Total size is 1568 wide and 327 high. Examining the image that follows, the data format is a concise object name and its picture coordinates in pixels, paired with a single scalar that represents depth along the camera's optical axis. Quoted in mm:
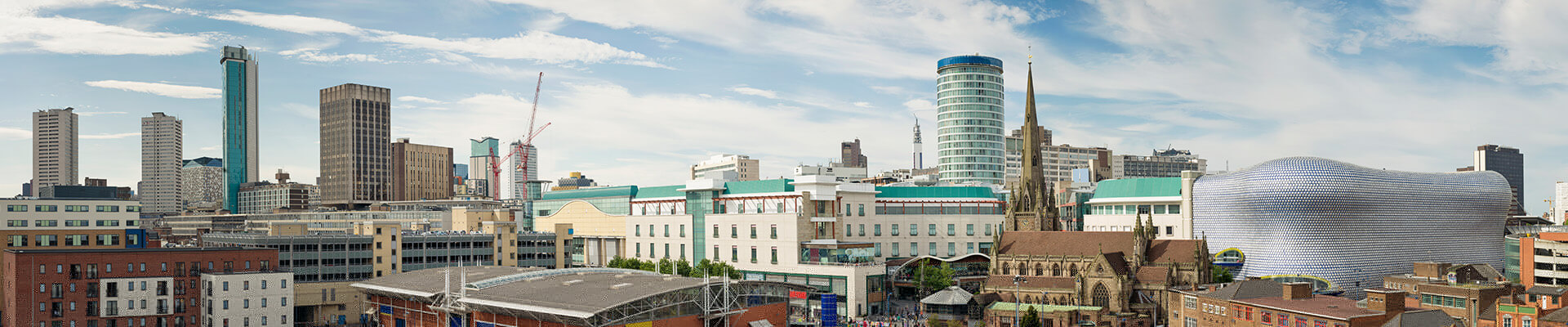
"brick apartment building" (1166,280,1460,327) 94438
